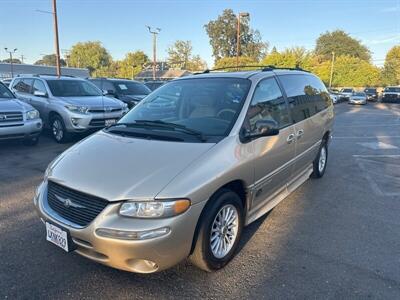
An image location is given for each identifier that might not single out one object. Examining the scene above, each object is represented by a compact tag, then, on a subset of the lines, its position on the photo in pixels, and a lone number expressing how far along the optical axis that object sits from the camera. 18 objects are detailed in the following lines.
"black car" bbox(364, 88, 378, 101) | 38.59
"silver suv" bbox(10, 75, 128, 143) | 8.54
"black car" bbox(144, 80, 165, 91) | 18.09
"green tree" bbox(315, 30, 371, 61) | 88.69
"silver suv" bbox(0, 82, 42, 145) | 7.43
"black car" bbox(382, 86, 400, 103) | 35.07
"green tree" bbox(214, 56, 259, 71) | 59.71
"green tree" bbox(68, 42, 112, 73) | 98.94
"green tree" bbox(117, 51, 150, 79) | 81.03
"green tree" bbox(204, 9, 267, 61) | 78.00
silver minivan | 2.53
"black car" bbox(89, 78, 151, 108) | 12.39
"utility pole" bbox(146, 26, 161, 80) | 36.56
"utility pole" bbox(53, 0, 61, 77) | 18.95
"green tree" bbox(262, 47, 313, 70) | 47.12
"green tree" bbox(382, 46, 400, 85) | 61.75
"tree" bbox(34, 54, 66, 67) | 126.77
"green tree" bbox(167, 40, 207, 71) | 87.25
